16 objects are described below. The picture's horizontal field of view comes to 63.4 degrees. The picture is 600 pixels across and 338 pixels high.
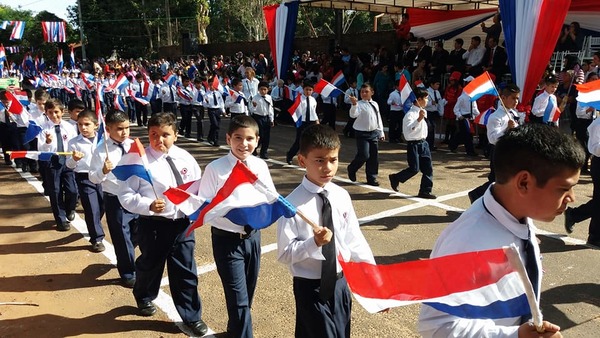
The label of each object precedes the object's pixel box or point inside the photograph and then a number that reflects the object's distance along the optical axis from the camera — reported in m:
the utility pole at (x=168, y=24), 44.97
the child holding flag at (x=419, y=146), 8.08
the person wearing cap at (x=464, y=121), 11.86
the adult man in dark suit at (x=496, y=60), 14.03
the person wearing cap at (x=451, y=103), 13.44
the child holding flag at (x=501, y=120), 6.64
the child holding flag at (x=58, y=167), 6.95
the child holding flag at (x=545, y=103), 9.58
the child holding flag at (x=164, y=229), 4.05
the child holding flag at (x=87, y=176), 5.98
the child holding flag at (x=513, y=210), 1.77
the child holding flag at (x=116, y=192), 4.93
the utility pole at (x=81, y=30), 41.19
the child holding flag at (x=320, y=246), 2.82
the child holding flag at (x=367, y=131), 8.96
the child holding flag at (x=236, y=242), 3.59
